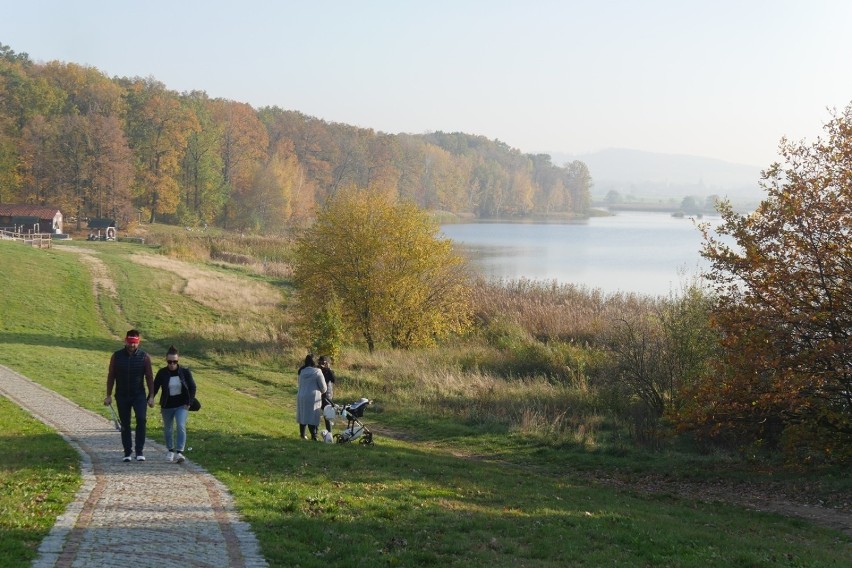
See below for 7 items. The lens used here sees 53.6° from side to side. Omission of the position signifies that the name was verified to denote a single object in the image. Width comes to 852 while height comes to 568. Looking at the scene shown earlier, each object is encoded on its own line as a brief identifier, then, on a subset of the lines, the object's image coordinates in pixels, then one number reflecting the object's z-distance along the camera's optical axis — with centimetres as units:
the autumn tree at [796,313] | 1631
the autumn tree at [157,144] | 8806
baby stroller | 1638
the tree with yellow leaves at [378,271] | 3691
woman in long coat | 1628
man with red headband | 1248
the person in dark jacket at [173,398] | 1276
